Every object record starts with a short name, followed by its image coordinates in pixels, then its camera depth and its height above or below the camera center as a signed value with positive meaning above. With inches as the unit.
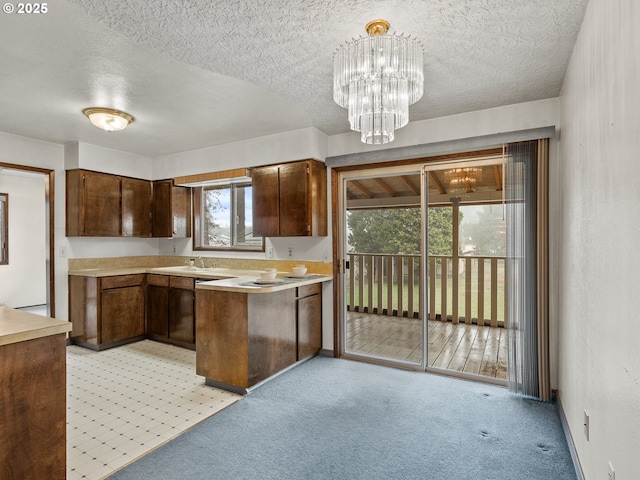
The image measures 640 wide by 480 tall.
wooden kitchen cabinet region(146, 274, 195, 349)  161.2 -31.6
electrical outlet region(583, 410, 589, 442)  69.4 -36.2
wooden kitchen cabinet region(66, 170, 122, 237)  164.4 +17.9
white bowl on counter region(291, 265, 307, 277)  147.8 -12.4
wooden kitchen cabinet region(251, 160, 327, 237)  145.3 +17.5
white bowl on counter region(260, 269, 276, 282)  129.1 -12.5
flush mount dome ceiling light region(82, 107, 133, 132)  122.1 +42.9
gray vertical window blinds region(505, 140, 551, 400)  111.2 -8.8
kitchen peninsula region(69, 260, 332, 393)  116.8 -28.5
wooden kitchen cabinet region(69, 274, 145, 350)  159.2 -31.1
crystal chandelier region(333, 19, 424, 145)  69.9 +32.5
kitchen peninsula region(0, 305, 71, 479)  60.4 -27.3
